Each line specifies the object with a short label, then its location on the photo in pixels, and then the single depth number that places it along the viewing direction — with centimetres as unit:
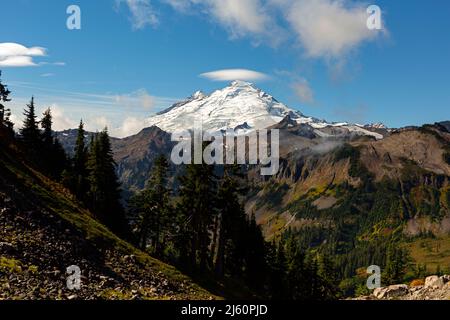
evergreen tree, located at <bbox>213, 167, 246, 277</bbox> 5122
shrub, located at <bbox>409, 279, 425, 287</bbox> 3014
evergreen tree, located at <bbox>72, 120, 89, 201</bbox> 6581
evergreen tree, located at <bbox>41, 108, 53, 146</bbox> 8186
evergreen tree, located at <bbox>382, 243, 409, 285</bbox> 8738
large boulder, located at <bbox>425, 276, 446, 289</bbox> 2569
